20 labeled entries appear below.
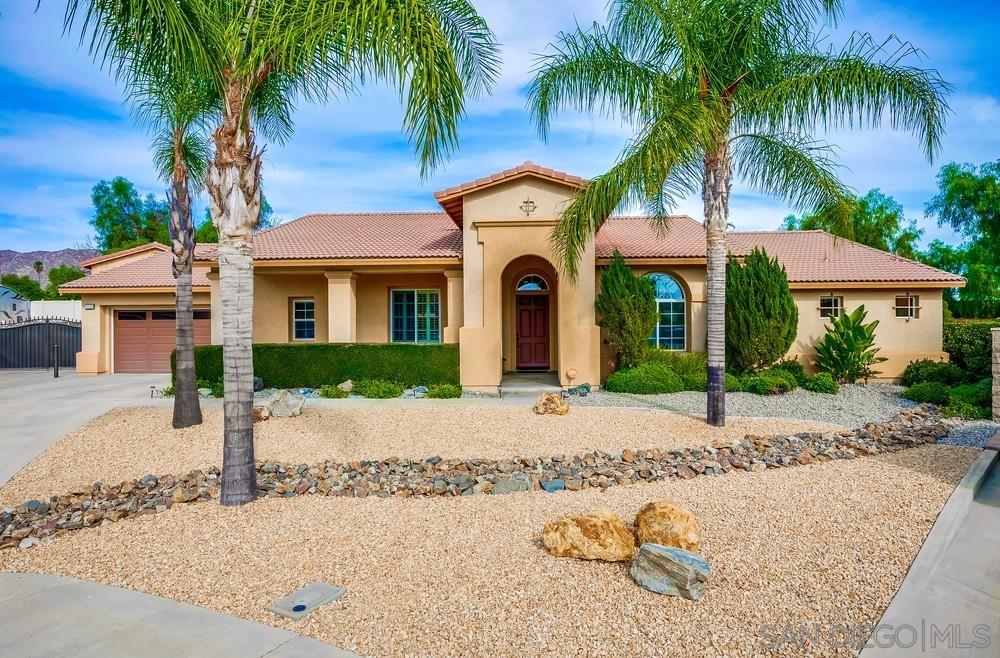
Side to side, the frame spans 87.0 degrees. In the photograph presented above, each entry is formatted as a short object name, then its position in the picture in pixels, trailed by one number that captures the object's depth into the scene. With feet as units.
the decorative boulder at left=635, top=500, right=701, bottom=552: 14.42
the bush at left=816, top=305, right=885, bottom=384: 46.39
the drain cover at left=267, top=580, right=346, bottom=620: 11.77
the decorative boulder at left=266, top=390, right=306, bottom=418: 33.37
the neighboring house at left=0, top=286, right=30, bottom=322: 90.53
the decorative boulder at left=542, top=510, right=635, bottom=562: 14.14
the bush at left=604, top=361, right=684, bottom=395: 42.06
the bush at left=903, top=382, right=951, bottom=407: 38.88
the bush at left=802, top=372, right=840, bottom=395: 42.80
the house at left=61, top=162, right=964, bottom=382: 44.55
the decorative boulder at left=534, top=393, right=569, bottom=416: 33.32
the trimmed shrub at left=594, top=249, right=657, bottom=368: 44.78
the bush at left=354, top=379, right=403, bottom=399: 41.52
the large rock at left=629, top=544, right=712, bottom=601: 12.28
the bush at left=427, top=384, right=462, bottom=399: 40.91
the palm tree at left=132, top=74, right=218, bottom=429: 29.94
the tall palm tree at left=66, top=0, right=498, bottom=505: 16.90
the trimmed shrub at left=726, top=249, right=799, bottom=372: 45.73
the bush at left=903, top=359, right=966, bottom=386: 42.83
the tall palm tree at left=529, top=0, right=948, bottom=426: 28.02
